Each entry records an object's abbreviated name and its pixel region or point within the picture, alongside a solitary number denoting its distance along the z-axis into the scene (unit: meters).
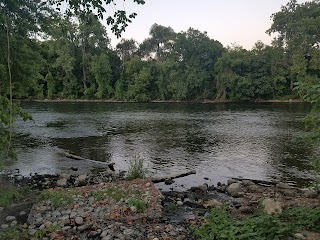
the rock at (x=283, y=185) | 10.66
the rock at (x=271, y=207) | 7.15
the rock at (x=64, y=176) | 11.43
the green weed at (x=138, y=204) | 7.36
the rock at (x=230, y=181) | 11.20
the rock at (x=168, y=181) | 11.32
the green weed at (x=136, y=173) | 10.89
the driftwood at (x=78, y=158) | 13.41
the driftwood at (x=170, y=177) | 11.19
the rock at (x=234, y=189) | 9.87
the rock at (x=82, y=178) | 11.06
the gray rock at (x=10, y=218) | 7.16
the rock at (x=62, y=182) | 10.47
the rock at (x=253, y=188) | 10.30
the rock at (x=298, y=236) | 5.53
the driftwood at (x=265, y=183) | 11.24
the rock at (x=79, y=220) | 6.82
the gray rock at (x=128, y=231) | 6.27
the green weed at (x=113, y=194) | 8.08
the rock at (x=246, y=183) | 10.97
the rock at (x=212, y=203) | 8.46
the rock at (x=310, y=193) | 9.21
